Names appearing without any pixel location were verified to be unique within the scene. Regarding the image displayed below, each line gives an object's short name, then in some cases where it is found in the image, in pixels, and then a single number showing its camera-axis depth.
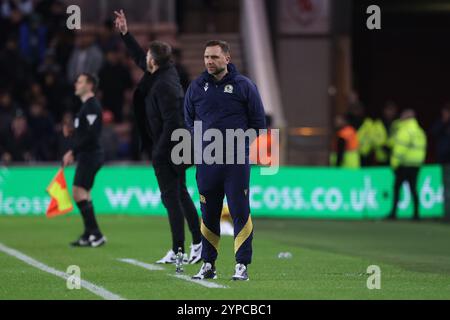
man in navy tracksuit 12.61
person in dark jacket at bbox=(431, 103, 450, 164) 28.84
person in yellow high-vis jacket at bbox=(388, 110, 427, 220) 25.44
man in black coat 14.57
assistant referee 17.77
